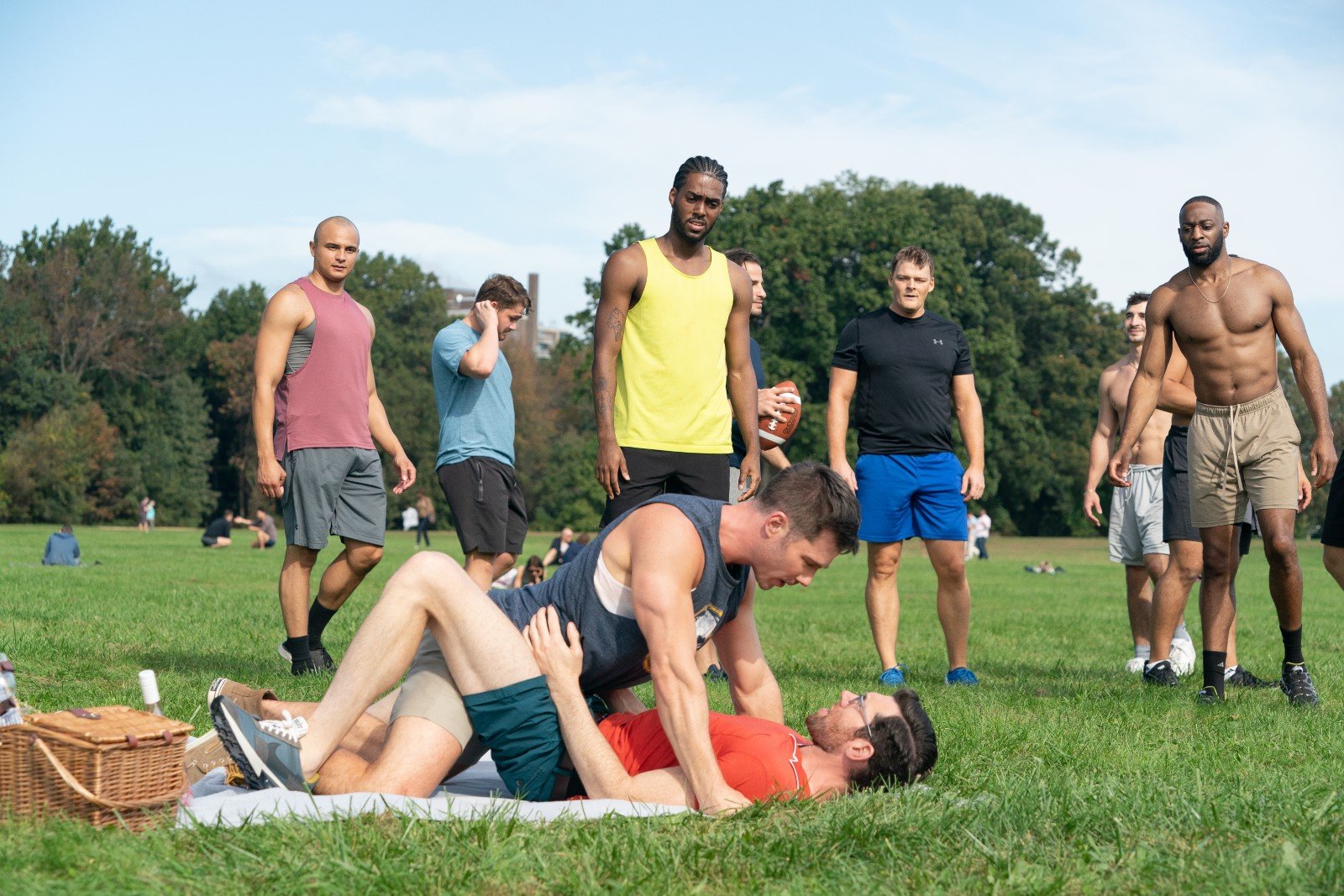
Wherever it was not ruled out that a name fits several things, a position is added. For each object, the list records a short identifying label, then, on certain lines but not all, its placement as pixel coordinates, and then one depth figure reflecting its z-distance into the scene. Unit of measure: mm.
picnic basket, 3617
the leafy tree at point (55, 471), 58938
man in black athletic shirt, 8141
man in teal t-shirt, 8000
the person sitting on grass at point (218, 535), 31233
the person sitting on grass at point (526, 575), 15906
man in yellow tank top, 6449
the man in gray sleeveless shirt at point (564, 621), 4188
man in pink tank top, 7430
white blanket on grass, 3820
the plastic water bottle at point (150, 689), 4223
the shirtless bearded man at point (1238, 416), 7309
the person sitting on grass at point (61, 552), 20984
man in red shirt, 4254
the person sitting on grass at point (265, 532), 32469
